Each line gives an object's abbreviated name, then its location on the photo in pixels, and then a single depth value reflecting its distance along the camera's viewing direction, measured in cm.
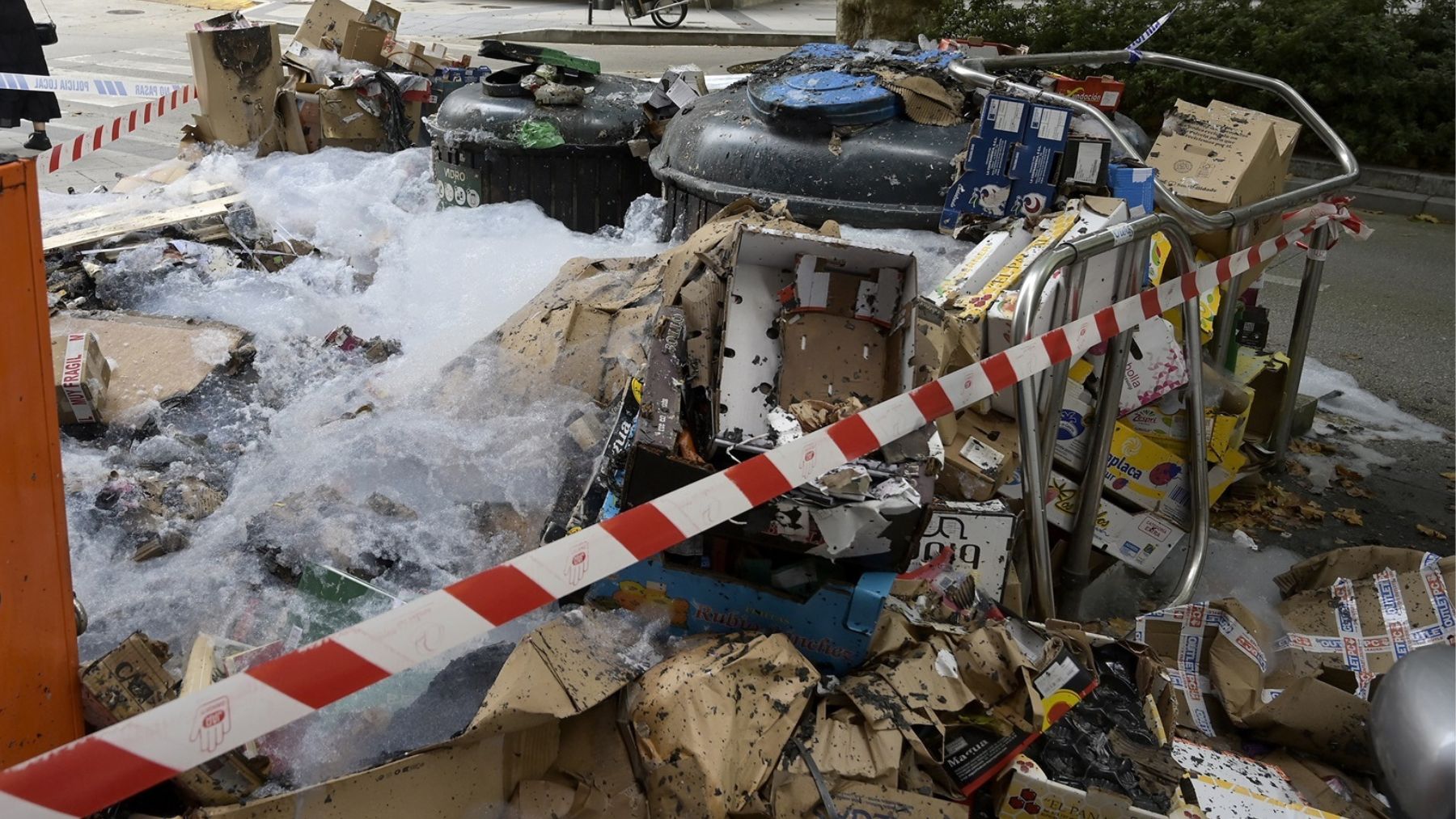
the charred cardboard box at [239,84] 598
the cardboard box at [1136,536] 332
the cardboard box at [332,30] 691
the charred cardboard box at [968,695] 205
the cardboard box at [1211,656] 268
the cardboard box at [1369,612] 277
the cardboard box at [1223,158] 363
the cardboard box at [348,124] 630
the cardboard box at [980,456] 272
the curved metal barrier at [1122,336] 259
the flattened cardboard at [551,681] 186
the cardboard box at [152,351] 334
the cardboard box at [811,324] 270
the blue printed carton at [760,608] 218
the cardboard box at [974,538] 256
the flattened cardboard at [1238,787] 225
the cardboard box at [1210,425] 334
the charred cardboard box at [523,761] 180
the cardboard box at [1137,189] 330
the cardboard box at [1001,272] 286
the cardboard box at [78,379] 307
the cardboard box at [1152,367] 315
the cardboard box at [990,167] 330
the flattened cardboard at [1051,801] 200
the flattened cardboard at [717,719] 187
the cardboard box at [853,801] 191
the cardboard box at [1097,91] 420
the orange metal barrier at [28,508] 156
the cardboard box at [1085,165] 333
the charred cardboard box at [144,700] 181
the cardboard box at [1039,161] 326
